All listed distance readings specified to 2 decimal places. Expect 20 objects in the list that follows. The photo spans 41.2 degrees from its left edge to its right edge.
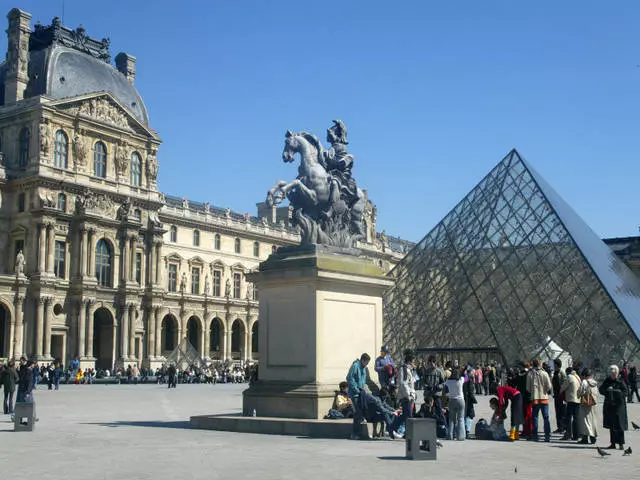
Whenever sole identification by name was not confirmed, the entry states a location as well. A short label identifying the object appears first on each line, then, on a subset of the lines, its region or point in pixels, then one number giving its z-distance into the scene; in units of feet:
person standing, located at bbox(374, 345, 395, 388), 40.96
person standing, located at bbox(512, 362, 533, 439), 43.47
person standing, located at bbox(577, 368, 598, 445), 41.06
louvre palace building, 158.30
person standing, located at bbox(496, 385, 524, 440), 42.68
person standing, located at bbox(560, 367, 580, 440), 43.06
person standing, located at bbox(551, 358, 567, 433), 46.37
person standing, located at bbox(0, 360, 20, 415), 58.75
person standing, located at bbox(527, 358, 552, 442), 43.57
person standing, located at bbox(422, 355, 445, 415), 42.34
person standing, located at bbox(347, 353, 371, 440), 36.81
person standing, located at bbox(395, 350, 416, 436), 39.06
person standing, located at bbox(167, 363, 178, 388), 120.78
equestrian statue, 41.91
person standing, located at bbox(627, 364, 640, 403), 88.84
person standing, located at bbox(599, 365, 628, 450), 38.58
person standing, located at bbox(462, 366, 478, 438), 45.14
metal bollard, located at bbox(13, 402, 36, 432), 44.34
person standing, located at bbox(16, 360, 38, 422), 58.03
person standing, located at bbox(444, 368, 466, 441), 41.93
